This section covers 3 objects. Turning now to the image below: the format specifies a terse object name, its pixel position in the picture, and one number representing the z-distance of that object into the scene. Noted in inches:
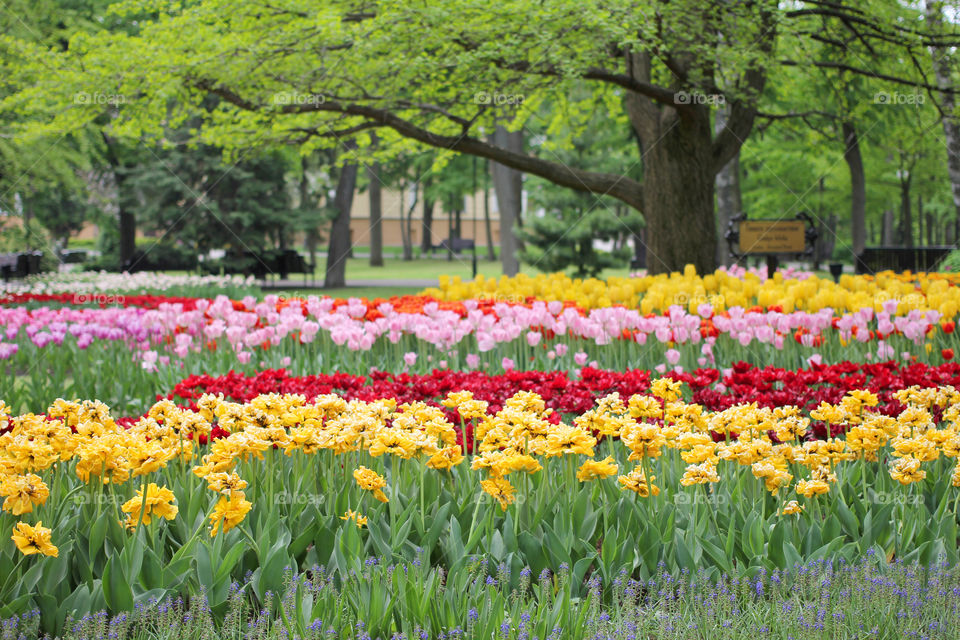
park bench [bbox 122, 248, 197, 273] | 913.5
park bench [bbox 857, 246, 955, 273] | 749.9
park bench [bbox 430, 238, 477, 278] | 1658.8
